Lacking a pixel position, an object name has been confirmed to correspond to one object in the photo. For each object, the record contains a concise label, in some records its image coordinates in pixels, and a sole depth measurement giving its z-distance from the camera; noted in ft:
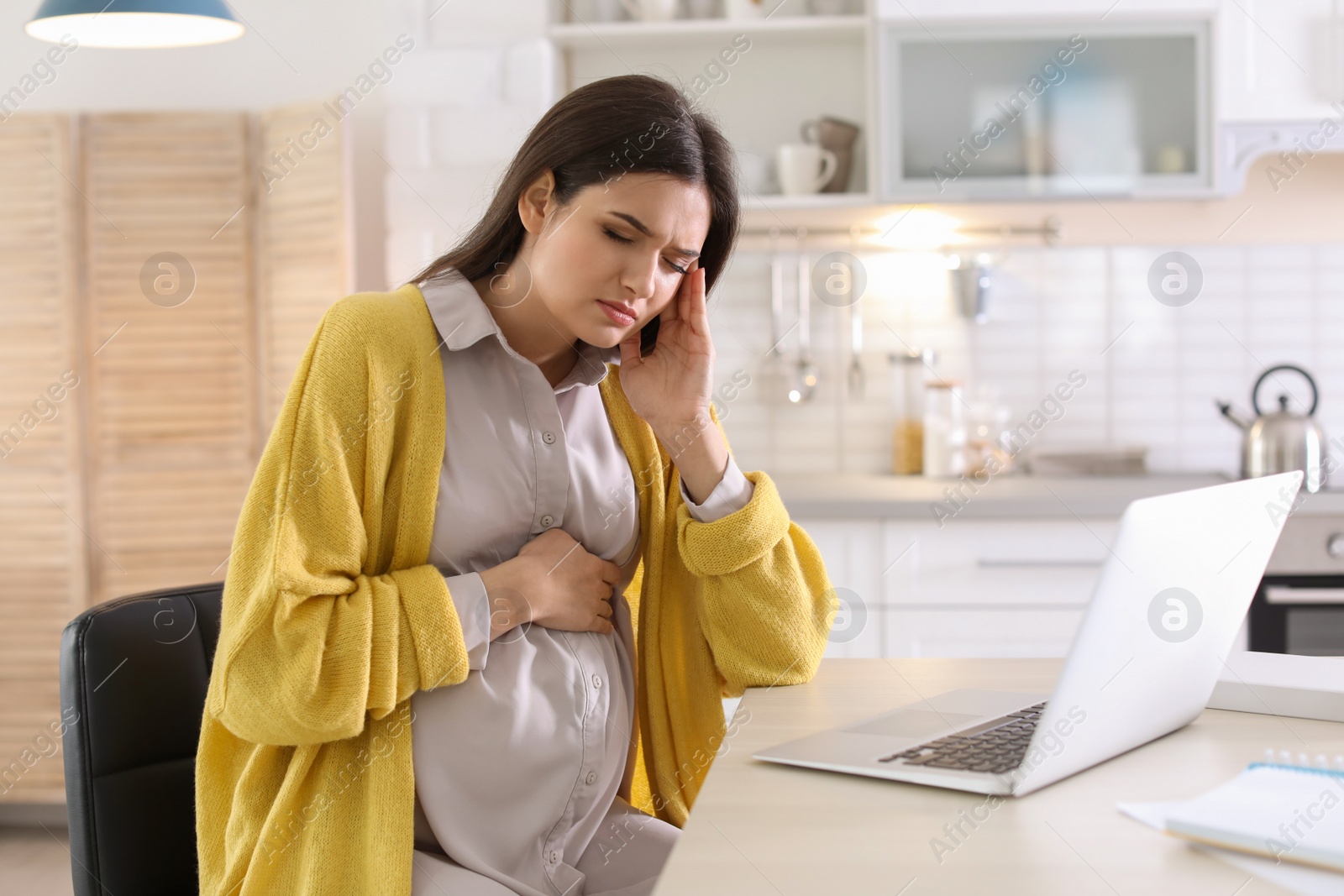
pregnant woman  3.26
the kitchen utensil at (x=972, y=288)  9.59
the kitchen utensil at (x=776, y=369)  9.86
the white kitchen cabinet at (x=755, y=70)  9.23
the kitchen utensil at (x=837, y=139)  9.12
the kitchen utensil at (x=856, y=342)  9.89
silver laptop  2.57
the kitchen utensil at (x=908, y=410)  9.71
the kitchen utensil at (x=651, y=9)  9.13
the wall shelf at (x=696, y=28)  8.98
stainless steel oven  7.80
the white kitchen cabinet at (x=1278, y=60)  8.48
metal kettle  8.33
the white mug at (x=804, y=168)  8.92
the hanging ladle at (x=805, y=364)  9.86
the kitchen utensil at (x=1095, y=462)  9.49
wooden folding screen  9.27
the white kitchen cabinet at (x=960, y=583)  8.16
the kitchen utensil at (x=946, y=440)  9.35
